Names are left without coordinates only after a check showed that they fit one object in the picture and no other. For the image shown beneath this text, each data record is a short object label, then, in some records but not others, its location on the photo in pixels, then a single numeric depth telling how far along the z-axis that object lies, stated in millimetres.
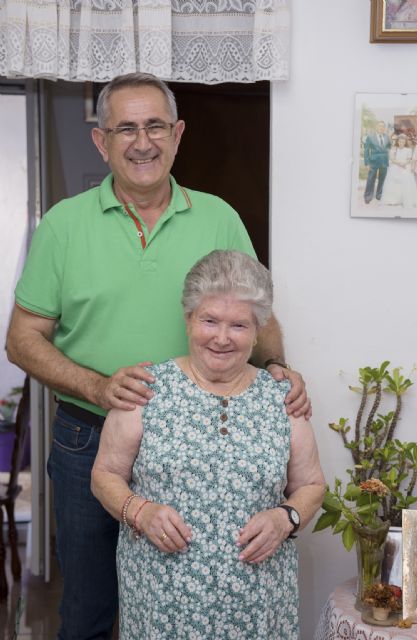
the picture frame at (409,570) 2273
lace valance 2652
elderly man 2281
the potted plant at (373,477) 2465
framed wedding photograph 2746
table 2323
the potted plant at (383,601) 2369
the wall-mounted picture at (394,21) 2670
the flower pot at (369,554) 2449
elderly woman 1962
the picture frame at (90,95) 4367
